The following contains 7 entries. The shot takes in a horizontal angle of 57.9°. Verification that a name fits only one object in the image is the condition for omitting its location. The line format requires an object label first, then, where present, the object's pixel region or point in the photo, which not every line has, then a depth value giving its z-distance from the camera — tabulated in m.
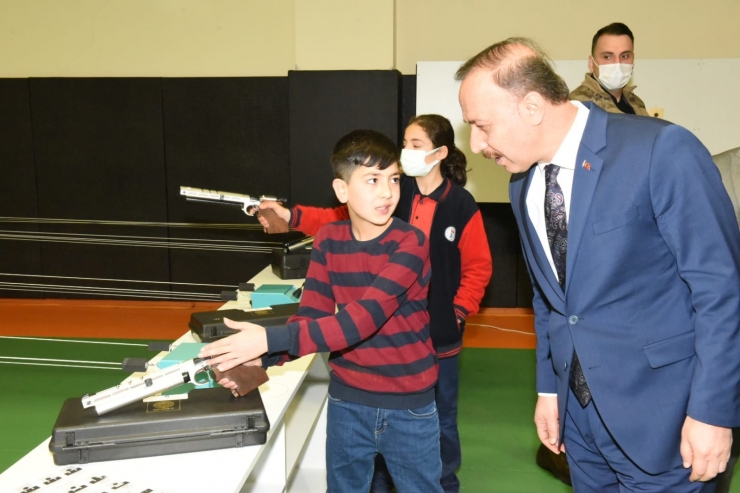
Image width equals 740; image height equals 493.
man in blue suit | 1.25
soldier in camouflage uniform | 3.17
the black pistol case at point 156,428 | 1.52
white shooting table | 1.45
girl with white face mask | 2.67
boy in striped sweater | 1.86
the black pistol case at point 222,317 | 2.47
